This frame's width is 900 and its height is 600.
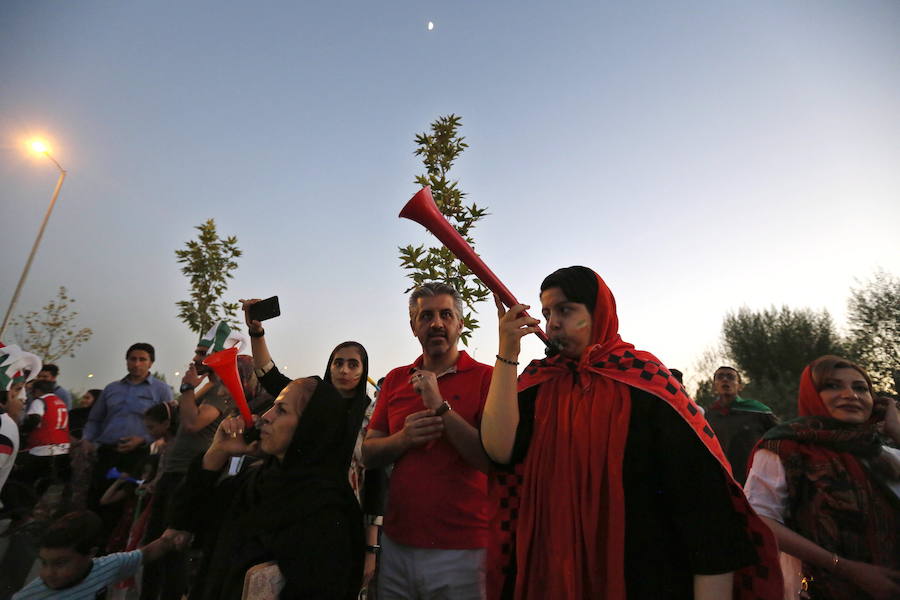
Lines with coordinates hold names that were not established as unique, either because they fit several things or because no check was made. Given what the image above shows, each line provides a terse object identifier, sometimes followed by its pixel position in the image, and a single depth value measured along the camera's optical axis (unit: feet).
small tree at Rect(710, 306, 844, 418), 86.79
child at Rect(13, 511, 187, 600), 8.94
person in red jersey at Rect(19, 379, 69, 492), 17.83
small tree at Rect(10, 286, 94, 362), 57.21
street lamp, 46.59
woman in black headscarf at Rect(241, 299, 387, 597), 9.58
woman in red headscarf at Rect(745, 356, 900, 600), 7.13
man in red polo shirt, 7.21
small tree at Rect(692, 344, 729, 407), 94.20
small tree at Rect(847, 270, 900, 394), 71.67
